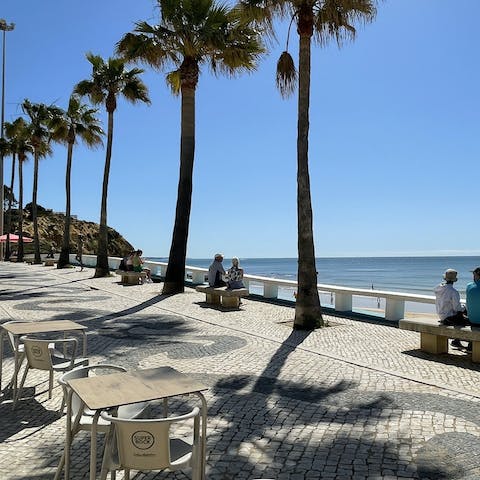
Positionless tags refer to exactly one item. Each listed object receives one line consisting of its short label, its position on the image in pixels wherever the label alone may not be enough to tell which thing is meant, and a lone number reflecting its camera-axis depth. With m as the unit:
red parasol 42.06
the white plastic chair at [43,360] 5.21
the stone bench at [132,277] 19.28
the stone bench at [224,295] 12.99
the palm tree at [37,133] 34.65
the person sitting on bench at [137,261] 19.70
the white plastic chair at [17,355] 5.38
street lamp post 45.78
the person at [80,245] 29.10
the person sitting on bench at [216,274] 13.73
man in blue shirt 7.45
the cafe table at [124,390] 3.12
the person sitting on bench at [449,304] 7.83
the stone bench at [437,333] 7.31
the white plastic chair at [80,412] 3.62
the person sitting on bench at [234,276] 13.26
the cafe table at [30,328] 5.66
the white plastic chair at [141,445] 2.81
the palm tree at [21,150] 40.43
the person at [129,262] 19.86
